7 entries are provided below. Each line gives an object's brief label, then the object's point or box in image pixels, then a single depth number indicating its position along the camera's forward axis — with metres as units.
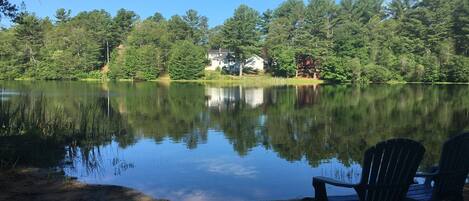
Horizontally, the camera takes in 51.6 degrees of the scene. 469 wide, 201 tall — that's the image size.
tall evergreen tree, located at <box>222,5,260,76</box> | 71.56
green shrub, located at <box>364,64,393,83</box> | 64.69
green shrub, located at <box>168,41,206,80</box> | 70.62
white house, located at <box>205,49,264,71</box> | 76.44
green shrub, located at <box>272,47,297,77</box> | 69.38
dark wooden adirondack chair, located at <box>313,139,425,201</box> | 4.14
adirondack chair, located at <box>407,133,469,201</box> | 4.46
